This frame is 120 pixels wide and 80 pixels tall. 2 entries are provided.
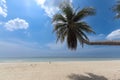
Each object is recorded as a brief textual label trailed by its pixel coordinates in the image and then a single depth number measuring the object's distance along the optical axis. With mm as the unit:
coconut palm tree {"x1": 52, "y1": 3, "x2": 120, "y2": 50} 6512
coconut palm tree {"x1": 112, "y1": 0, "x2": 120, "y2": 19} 6379
